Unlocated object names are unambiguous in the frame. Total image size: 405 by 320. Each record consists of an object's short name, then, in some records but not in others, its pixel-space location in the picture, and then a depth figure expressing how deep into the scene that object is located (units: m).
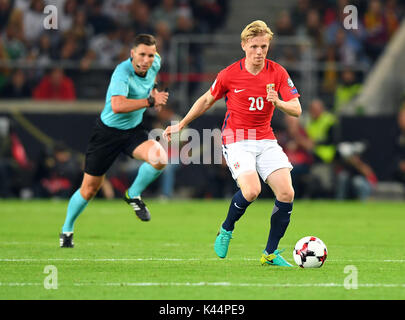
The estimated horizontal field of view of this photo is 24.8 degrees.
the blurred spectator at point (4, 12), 23.59
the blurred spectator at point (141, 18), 23.31
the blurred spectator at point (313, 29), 23.16
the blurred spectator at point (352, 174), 20.97
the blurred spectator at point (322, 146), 20.92
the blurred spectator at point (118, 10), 23.81
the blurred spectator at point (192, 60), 22.09
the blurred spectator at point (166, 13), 23.78
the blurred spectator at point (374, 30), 23.53
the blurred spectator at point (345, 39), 22.94
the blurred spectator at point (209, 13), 24.03
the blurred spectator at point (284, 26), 22.94
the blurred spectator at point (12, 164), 20.64
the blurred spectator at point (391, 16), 23.78
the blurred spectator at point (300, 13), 23.78
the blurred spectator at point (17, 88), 22.23
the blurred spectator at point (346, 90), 22.33
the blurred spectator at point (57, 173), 20.48
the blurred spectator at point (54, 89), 22.20
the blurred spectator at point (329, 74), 22.36
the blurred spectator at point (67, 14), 23.33
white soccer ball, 8.86
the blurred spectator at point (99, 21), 23.53
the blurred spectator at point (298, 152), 20.67
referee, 10.84
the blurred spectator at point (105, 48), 22.86
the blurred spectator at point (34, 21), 23.14
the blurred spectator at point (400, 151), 20.48
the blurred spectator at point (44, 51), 22.70
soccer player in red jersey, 9.04
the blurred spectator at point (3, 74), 22.20
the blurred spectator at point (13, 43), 22.94
